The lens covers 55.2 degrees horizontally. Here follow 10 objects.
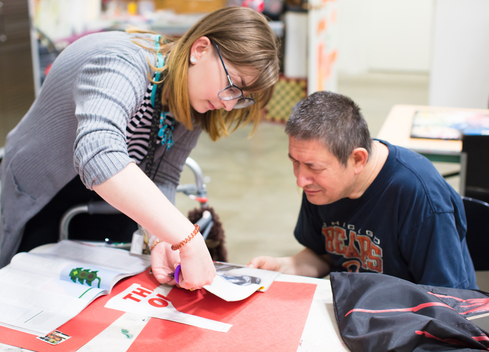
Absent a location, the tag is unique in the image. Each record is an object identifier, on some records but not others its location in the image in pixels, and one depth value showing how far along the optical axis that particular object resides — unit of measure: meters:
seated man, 1.22
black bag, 0.89
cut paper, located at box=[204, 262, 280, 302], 1.12
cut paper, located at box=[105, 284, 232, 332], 1.04
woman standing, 0.95
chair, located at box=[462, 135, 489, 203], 2.02
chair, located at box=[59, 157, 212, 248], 1.44
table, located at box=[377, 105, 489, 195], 2.14
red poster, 0.96
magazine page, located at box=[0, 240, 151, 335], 1.04
